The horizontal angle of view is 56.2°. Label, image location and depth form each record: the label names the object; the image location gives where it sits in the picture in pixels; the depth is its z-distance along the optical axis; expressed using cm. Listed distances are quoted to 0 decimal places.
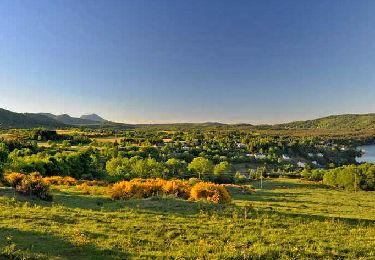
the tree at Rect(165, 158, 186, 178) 10239
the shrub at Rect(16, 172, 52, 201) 2892
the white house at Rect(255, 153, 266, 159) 18231
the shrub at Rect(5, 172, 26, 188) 3276
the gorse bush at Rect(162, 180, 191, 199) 3241
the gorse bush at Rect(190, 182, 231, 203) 3055
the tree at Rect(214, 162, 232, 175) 10664
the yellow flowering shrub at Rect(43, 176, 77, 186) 4414
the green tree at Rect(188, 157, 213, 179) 10456
